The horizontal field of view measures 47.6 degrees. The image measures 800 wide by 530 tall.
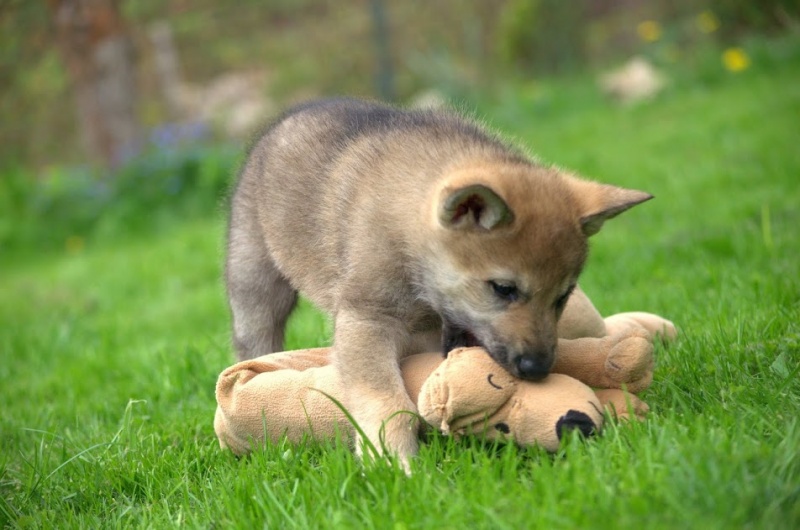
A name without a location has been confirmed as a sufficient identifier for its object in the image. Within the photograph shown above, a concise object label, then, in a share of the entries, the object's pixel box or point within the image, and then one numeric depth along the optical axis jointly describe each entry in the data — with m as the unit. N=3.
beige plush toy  2.68
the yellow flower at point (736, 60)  9.43
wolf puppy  2.82
